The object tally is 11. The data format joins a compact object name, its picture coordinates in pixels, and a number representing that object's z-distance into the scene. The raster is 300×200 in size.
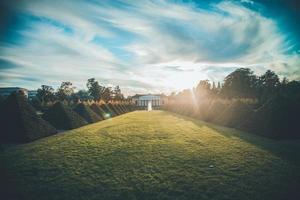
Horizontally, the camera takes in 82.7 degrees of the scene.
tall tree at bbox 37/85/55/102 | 71.72
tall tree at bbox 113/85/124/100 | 113.12
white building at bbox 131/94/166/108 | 126.38
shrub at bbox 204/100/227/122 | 20.94
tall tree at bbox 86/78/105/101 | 98.00
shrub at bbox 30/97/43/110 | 44.55
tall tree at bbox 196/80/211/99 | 71.62
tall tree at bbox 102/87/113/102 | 93.54
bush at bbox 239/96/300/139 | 11.76
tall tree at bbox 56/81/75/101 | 80.43
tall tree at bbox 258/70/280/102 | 60.51
